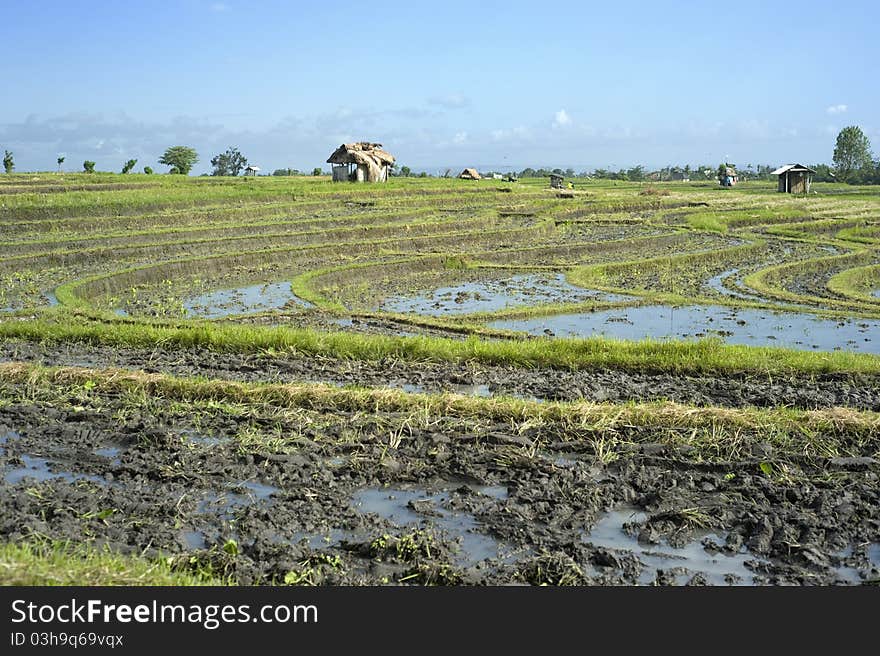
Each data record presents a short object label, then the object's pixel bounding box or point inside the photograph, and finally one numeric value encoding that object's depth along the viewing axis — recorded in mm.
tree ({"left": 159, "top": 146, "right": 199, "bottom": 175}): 49606
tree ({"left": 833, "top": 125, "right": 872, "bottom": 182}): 53531
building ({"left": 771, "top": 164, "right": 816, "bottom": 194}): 40250
